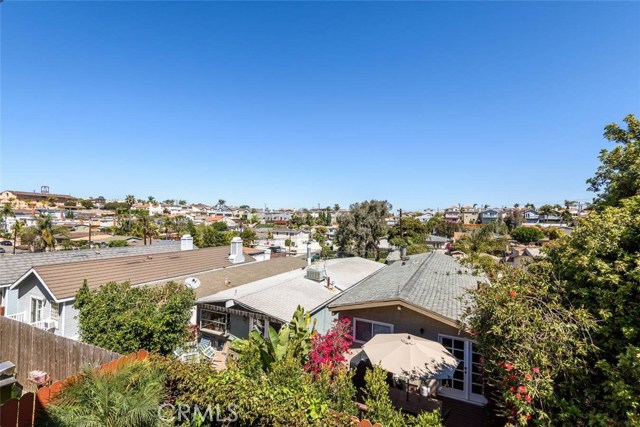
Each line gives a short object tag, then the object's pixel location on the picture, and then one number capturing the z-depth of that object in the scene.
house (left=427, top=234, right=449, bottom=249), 63.47
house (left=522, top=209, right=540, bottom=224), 105.09
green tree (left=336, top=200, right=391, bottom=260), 43.09
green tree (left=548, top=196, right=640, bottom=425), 3.94
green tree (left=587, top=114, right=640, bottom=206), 6.26
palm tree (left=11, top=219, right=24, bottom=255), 42.45
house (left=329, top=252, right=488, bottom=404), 9.96
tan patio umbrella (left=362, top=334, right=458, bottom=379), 7.63
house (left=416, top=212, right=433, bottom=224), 154.07
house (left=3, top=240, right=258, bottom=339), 14.39
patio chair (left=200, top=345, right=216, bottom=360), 11.76
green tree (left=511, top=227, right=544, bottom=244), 62.69
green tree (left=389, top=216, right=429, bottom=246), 57.59
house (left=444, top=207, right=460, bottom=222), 137.00
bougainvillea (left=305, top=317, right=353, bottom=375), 8.71
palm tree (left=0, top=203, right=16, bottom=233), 51.82
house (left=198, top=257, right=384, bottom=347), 12.55
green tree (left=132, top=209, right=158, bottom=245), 49.28
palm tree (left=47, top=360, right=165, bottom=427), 5.52
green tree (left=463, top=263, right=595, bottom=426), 4.46
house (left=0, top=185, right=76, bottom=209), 130.74
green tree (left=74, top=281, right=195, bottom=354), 9.83
